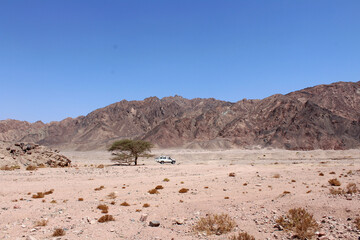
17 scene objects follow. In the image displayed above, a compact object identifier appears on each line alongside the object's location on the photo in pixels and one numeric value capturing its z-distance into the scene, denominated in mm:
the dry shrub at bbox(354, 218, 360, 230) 8387
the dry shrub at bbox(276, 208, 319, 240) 8318
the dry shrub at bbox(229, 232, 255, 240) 8234
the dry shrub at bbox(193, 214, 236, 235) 9383
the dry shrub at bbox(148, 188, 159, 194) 17344
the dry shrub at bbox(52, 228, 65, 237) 9367
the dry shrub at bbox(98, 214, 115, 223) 10931
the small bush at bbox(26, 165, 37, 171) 33094
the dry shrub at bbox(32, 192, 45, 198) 16234
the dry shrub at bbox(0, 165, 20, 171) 32419
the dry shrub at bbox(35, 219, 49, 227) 10445
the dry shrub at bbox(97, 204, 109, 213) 12446
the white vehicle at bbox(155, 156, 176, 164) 53188
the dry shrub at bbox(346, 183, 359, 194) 13094
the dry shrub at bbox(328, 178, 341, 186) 18706
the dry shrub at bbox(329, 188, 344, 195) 12977
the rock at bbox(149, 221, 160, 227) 10359
